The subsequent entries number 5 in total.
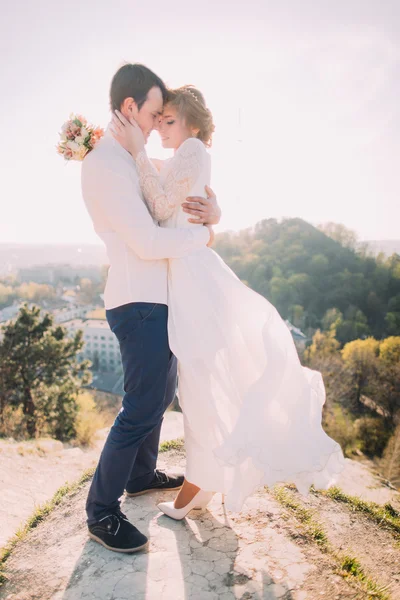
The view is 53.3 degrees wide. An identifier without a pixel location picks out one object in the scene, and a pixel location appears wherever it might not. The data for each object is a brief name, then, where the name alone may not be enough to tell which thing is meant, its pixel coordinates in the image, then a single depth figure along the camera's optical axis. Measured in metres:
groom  2.14
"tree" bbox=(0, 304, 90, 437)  11.41
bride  2.21
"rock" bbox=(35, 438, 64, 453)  6.09
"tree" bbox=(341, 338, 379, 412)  25.73
